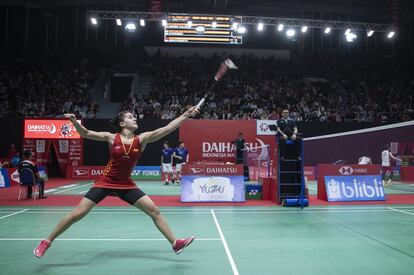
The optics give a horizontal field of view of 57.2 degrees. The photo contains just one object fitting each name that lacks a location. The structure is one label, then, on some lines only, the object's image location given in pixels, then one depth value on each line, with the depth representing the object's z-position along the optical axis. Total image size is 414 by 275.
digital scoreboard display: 22.77
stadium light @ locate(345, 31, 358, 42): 25.27
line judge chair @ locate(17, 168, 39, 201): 12.34
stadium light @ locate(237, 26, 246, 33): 23.14
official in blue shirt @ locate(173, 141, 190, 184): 18.83
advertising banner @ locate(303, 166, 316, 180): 23.47
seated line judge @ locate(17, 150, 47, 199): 12.30
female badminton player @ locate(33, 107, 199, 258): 5.27
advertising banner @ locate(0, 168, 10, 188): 17.06
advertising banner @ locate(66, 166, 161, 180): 22.31
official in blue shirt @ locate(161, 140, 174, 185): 18.73
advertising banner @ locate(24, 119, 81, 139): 21.36
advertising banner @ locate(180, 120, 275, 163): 24.25
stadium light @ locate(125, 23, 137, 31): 23.74
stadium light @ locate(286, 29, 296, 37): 24.59
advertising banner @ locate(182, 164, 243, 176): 12.70
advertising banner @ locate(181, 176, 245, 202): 12.30
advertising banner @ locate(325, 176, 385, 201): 12.66
